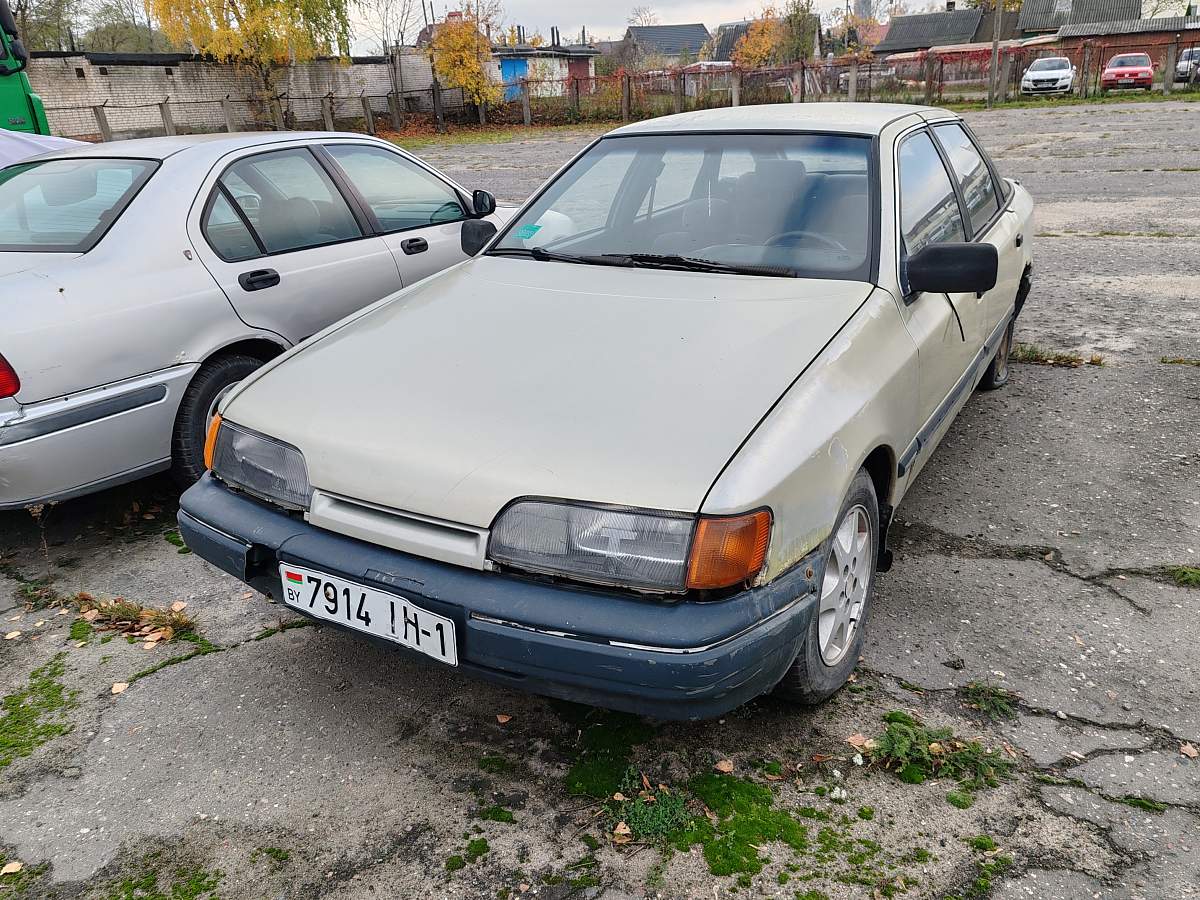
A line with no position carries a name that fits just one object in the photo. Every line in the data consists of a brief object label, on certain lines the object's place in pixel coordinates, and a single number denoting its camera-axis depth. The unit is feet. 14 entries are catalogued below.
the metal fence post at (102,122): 73.97
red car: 87.92
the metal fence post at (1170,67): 84.79
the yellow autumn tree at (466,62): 102.17
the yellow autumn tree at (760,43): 189.47
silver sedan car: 10.37
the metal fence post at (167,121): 78.33
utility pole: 86.38
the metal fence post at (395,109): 99.96
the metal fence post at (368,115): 93.45
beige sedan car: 6.27
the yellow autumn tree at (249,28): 88.94
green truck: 25.84
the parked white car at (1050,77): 89.40
